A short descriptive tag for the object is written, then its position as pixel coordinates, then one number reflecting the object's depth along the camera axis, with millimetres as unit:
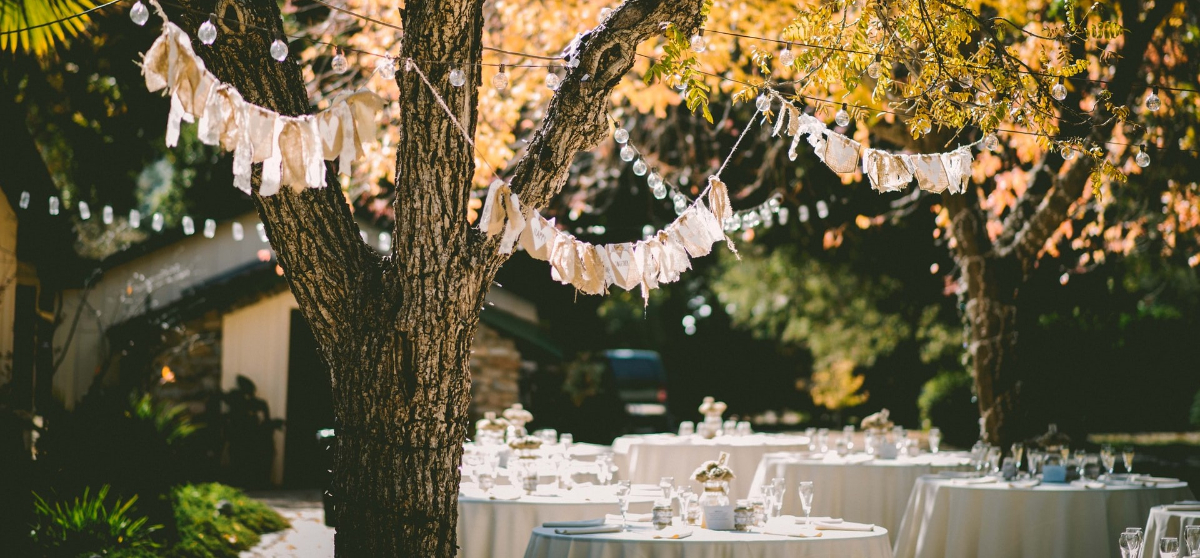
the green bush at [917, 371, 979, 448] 19422
